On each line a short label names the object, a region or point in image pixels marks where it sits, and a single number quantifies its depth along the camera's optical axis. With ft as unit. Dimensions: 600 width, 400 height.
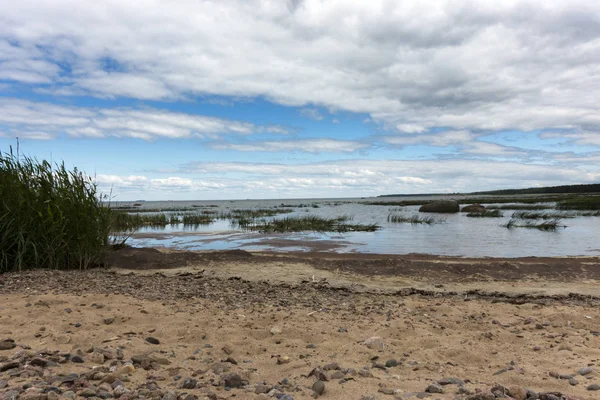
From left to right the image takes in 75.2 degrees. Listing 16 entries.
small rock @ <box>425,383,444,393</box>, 10.55
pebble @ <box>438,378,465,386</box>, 11.14
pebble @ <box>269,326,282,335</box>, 15.85
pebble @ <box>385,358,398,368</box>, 12.70
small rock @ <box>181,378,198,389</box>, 10.52
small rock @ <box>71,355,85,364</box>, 11.65
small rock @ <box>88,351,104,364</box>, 11.85
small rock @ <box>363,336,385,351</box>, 14.39
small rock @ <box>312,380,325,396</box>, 10.46
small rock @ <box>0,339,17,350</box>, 12.17
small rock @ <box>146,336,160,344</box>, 14.24
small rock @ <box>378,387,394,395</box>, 10.40
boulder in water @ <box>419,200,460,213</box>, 141.08
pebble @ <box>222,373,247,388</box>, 10.79
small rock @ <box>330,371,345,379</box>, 11.48
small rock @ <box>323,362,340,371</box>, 12.21
